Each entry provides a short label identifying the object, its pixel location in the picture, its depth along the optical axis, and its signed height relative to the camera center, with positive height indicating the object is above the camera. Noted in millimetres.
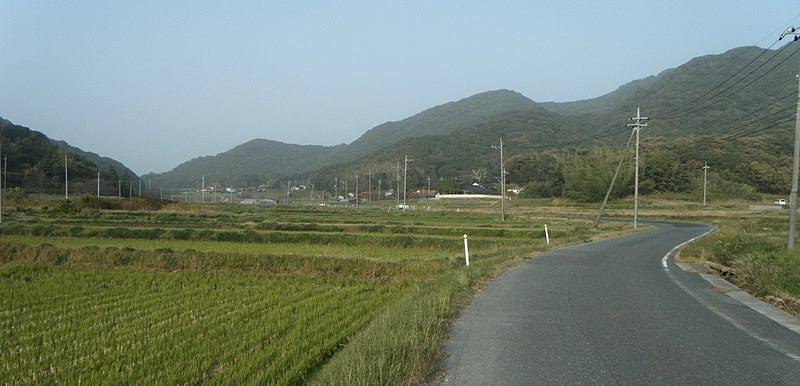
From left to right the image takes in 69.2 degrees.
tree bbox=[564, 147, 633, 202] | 83562 +1510
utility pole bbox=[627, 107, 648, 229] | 39219 +4360
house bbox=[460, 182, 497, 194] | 124625 -479
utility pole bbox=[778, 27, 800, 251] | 17453 +195
